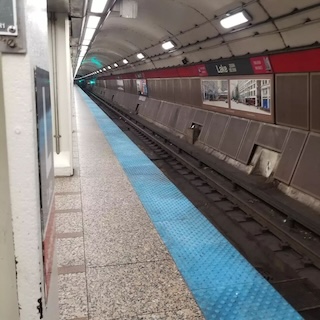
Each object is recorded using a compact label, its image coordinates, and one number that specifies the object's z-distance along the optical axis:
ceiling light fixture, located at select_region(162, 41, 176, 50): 10.78
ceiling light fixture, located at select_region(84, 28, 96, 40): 9.07
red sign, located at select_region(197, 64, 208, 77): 10.36
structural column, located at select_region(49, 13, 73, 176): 5.57
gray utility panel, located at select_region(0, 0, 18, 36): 0.87
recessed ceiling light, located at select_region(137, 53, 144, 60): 15.15
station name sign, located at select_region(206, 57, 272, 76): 7.31
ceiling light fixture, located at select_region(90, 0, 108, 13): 6.28
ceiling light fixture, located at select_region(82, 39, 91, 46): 11.17
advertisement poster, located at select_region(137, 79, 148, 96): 19.49
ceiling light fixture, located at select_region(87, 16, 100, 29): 7.47
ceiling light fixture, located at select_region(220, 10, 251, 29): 6.26
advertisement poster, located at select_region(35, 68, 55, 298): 1.06
